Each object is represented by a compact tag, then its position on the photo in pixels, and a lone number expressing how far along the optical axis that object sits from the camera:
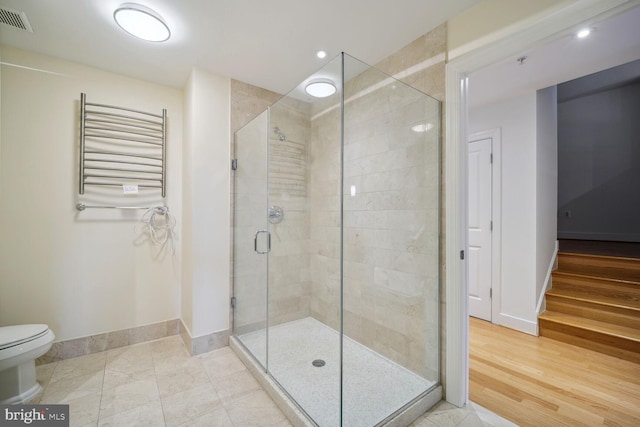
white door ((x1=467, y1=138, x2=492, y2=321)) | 3.01
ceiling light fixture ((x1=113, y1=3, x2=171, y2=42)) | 1.59
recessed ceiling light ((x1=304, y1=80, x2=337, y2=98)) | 1.90
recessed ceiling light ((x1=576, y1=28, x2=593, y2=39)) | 1.78
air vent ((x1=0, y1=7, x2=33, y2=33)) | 1.61
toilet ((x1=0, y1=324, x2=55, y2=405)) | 1.54
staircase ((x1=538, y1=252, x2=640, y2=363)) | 2.33
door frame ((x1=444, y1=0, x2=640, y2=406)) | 1.63
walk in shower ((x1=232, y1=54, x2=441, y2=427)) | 1.70
